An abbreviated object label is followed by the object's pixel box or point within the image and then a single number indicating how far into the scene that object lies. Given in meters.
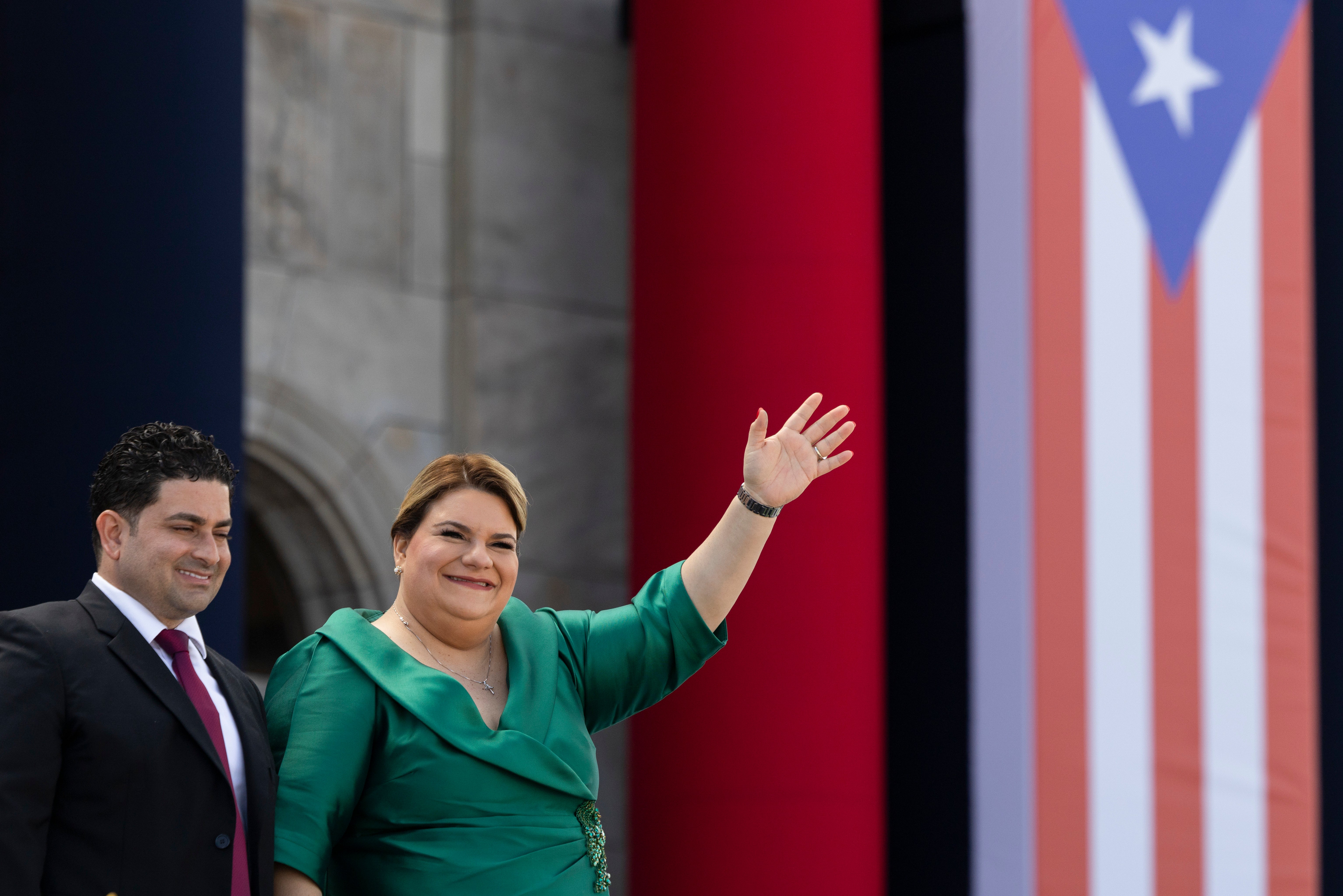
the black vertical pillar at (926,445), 14.16
